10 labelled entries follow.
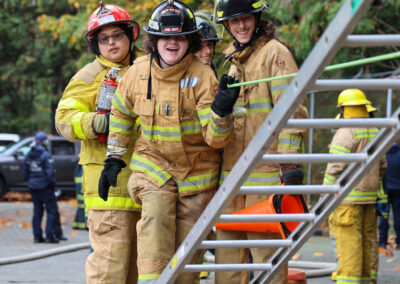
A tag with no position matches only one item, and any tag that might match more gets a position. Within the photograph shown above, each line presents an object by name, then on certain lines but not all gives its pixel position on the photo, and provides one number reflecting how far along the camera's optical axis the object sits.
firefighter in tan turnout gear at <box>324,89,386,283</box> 13.36
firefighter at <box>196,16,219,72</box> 12.37
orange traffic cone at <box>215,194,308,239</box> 8.39
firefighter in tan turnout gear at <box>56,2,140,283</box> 9.98
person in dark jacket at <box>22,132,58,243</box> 22.24
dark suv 38.22
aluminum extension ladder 5.52
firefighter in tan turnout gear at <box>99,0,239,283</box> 8.73
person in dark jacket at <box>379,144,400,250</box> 20.47
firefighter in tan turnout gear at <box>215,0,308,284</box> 8.82
